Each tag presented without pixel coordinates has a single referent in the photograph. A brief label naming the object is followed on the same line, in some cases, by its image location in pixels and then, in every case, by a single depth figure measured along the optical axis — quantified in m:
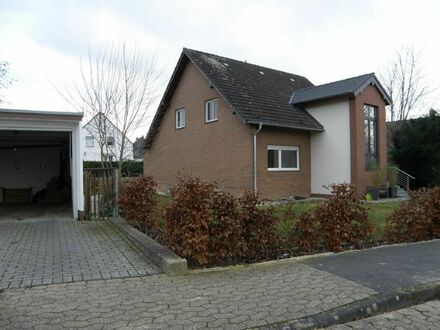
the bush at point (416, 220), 8.68
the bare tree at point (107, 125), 19.11
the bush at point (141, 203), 9.30
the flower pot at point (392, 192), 19.31
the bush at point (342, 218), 7.33
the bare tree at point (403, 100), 35.66
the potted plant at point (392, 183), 19.33
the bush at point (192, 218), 6.09
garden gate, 11.67
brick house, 17.78
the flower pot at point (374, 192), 18.33
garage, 11.95
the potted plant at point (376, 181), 18.38
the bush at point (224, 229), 6.25
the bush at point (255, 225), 6.59
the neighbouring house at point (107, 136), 19.19
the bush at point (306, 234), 7.23
